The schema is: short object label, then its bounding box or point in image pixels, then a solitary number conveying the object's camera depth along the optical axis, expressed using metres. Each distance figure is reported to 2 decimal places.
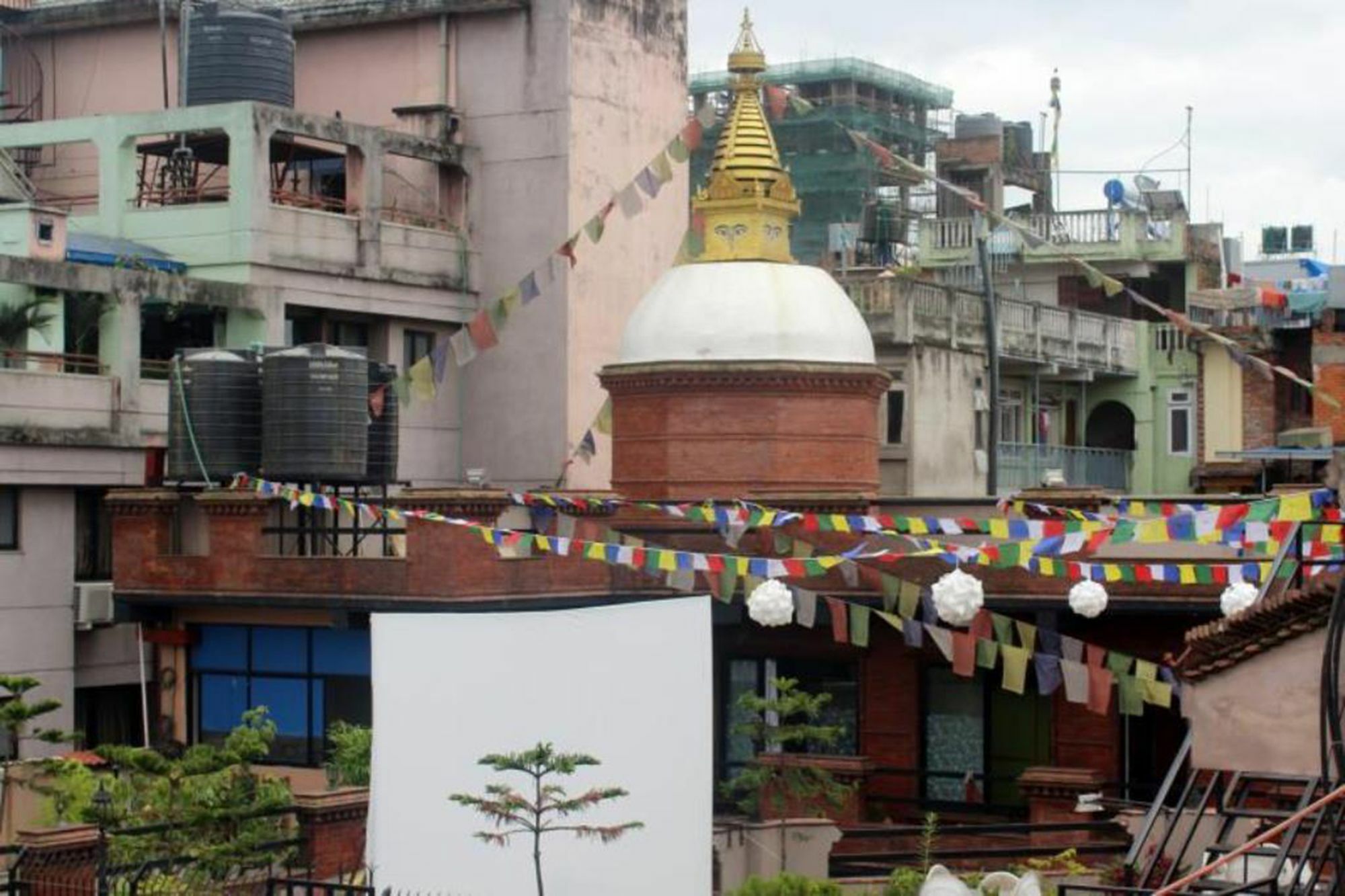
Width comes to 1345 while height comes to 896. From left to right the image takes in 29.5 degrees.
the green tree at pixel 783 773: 29.77
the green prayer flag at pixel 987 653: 27.81
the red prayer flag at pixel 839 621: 28.42
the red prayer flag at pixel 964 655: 27.69
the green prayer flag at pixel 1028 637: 29.75
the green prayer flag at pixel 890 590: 30.36
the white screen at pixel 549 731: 23.72
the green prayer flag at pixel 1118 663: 28.22
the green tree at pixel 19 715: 30.03
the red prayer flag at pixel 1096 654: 29.53
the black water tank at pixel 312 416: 34.12
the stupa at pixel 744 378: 35.50
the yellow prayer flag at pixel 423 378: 33.97
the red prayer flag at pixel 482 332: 33.78
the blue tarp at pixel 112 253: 38.94
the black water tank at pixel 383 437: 35.88
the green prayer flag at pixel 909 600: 29.91
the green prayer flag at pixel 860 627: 29.02
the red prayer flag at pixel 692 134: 35.12
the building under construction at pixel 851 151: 60.06
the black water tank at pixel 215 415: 34.59
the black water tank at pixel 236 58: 43.88
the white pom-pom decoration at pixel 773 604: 28.61
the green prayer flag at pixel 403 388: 34.91
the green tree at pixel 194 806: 25.75
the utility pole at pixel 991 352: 38.44
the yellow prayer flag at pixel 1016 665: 27.58
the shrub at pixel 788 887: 25.28
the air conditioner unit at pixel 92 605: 35.84
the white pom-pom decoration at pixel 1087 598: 29.23
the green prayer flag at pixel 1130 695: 27.53
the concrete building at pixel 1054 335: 50.53
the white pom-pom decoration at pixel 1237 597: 27.64
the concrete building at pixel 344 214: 37.03
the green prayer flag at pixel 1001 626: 28.39
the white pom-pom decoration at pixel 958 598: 27.95
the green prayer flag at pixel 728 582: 28.69
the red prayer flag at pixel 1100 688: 27.69
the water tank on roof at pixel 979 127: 61.16
